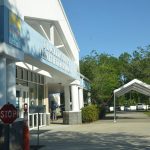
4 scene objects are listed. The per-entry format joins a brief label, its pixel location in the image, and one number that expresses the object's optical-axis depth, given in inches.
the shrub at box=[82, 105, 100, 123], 1277.1
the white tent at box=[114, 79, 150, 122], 1382.9
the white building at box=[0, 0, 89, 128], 529.3
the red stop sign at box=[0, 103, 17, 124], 381.1
